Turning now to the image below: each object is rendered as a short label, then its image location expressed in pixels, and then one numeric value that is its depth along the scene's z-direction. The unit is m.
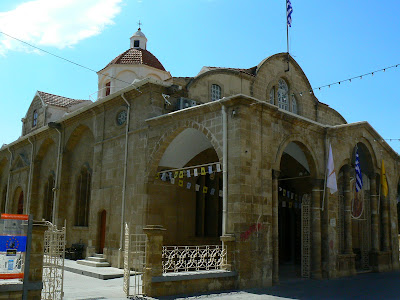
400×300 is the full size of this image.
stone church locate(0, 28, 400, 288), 12.52
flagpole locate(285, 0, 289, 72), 18.84
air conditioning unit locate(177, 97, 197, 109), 16.30
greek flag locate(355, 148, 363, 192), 15.76
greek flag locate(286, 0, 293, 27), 18.77
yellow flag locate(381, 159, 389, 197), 17.98
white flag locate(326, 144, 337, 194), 14.62
